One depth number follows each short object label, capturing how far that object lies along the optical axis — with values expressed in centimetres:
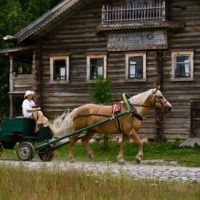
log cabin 3241
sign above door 3253
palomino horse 1948
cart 1973
